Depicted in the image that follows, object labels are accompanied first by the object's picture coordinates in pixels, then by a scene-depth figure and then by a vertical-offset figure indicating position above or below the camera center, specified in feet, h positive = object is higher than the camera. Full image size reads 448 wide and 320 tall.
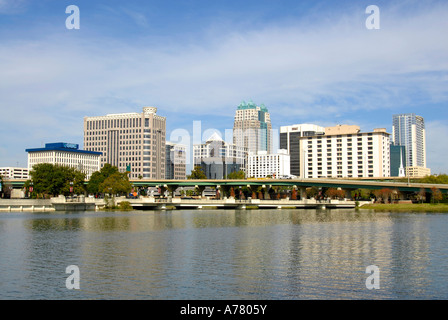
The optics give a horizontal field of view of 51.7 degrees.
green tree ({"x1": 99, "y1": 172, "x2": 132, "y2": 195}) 550.36 -1.08
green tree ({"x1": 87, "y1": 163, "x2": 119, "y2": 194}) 622.95 +9.92
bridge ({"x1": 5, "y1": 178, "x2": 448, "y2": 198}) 536.42 -4.62
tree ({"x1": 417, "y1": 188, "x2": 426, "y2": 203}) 530.06 -18.59
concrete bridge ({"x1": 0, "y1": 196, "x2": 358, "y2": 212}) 492.13 -23.58
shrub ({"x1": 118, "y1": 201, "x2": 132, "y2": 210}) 491.96 -23.31
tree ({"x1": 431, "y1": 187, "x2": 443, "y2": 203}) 500.74 -16.00
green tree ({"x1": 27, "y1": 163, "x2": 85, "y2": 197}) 548.31 +6.13
